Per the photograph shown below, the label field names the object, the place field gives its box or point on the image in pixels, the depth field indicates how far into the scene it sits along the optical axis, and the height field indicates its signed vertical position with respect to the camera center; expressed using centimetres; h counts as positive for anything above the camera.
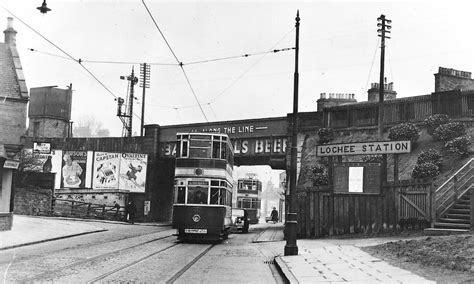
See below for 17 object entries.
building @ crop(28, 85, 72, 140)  5941 +858
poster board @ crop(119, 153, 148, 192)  4188 +174
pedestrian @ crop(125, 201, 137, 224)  3872 -125
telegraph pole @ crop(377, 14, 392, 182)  2920 +864
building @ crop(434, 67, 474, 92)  3431 +802
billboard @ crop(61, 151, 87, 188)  4234 +183
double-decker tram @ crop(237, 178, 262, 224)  4384 +48
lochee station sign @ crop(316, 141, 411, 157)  1998 +209
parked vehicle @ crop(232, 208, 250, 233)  3109 -131
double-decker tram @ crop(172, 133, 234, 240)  2062 +40
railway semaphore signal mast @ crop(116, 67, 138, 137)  5028 +837
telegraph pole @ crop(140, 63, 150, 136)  5212 +1181
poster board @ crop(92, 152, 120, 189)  4188 +177
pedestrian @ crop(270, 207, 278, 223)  5989 -183
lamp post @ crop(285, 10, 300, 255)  1484 +32
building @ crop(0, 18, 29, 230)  2875 +494
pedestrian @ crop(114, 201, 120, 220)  3975 -105
